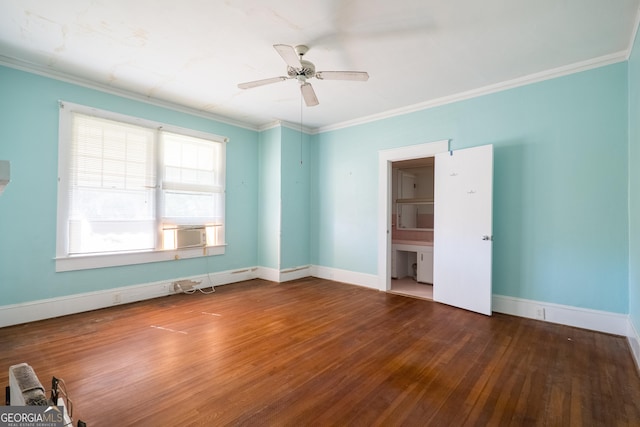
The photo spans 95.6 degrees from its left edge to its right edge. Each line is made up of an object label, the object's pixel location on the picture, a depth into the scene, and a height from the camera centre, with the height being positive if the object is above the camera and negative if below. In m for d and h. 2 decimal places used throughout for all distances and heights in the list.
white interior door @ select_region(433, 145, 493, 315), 3.65 -0.14
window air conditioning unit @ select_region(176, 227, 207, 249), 4.61 -0.34
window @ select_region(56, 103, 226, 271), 3.64 +0.37
